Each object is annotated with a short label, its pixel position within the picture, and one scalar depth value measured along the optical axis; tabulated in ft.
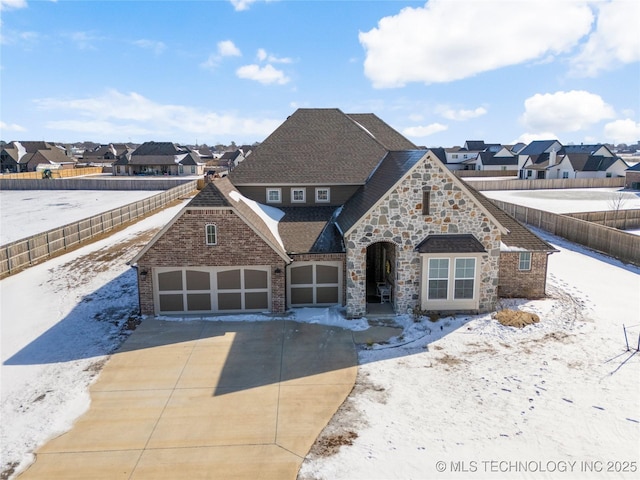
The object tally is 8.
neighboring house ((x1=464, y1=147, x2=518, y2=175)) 290.97
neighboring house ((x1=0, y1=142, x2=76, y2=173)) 299.58
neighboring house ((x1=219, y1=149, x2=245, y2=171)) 333.64
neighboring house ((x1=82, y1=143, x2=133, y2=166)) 367.25
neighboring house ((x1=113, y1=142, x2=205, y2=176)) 284.61
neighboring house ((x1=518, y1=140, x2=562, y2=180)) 254.68
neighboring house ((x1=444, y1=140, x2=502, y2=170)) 316.05
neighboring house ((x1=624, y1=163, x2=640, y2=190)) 202.95
